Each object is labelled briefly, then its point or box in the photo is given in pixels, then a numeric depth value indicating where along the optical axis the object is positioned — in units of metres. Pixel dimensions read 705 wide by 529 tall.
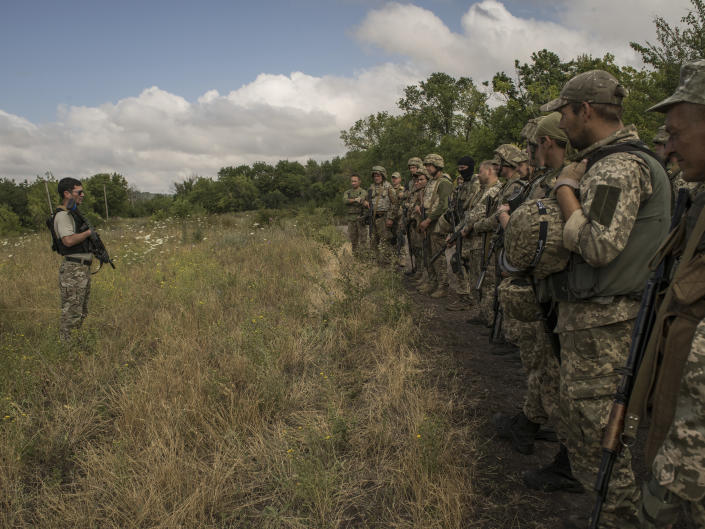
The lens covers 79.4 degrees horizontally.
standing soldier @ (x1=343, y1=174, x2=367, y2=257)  11.11
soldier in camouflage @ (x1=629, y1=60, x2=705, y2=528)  1.09
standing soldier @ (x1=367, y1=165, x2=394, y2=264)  9.95
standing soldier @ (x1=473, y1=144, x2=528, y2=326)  4.59
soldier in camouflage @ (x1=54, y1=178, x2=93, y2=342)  4.80
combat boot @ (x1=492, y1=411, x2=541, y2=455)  2.85
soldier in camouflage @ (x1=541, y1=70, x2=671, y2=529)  1.80
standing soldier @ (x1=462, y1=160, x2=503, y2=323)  5.03
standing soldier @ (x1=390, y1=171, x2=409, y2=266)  9.75
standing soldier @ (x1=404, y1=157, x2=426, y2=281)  8.35
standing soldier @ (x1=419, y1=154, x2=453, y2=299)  7.12
